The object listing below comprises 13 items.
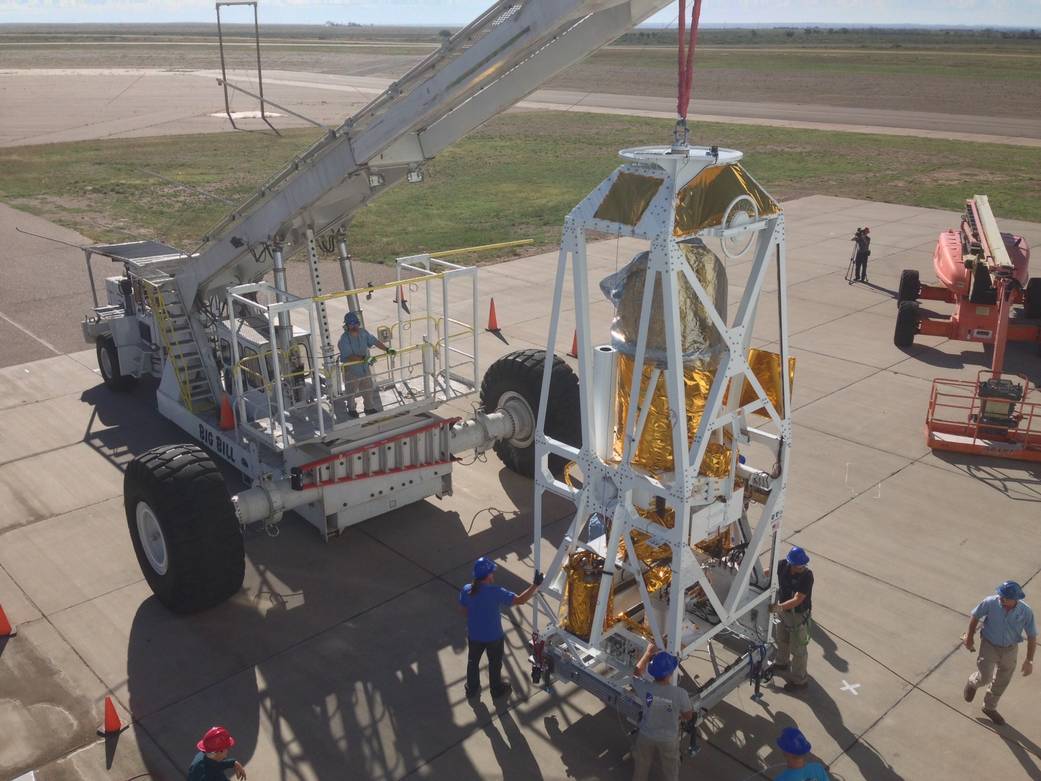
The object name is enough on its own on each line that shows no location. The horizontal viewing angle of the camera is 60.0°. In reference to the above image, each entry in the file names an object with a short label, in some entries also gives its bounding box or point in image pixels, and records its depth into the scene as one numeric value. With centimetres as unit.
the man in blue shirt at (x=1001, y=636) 690
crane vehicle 654
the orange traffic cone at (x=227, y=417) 1088
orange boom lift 1209
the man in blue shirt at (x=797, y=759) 530
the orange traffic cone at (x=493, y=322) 1667
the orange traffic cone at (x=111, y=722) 698
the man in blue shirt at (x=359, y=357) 980
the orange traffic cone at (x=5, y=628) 819
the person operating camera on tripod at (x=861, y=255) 1953
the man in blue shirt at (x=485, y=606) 712
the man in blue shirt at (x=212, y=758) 552
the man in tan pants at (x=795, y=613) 736
